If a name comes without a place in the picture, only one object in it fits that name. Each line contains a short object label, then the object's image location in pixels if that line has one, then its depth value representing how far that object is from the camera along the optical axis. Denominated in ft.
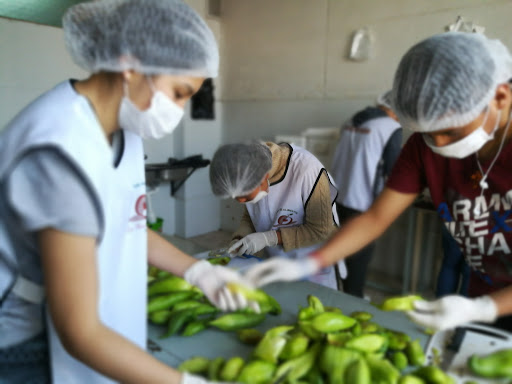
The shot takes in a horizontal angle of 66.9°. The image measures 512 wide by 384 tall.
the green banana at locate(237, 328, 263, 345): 3.43
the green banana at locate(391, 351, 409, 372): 3.07
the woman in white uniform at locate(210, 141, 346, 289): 4.91
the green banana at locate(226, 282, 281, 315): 3.25
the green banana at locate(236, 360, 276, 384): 2.80
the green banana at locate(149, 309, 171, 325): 3.60
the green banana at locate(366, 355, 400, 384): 2.77
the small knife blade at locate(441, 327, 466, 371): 3.12
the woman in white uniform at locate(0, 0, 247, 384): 2.12
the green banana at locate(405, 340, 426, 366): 3.11
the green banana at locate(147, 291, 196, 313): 3.57
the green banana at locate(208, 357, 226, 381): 2.89
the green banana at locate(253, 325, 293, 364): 3.03
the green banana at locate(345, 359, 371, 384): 2.68
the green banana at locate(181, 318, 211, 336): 3.56
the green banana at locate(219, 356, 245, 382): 2.83
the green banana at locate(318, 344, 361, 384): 2.79
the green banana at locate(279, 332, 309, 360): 3.07
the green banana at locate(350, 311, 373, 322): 3.75
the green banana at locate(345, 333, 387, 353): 3.07
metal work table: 3.35
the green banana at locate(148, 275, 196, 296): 3.62
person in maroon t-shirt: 2.97
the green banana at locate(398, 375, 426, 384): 2.74
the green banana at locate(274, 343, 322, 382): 2.88
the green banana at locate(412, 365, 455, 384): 2.80
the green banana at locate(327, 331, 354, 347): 3.11
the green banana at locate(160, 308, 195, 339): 3.55
